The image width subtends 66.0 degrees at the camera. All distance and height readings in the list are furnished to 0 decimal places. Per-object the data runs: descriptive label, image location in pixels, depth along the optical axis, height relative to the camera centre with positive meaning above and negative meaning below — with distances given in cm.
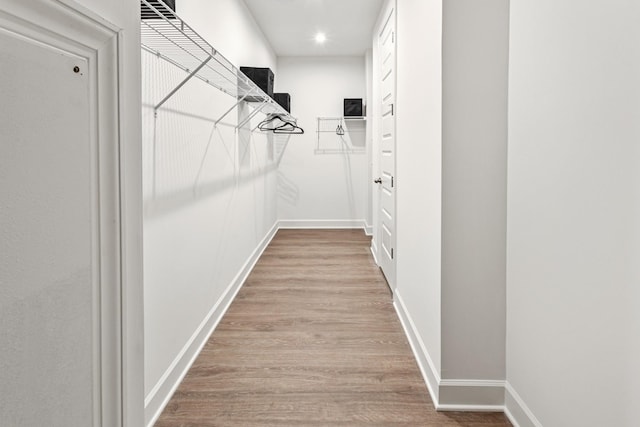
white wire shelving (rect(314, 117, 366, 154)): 705 +73
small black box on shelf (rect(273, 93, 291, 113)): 561 +100
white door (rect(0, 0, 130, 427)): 57 -4
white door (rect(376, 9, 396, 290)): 374 +30
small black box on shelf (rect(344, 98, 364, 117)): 673 +109
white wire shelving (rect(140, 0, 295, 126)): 157 +57
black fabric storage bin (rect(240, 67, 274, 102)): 400 +90
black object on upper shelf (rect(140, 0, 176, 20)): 144 +54
